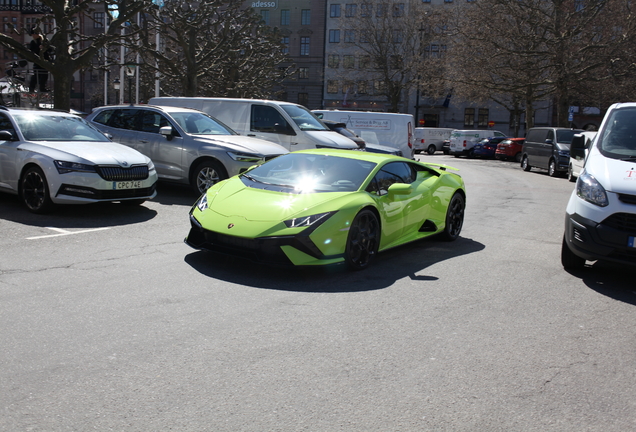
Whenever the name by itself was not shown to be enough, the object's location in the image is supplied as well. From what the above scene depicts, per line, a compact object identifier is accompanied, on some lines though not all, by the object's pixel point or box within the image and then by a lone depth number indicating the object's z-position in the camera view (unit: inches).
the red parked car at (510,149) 1556.3
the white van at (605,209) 256.5
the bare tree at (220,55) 1143.3
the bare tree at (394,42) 2383.1
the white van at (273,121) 593.6
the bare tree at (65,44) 674.2
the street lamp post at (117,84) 1726.5
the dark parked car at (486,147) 1710.1
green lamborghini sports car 249.8
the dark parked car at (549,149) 991.6
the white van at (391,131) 920.3
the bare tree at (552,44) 1317.7
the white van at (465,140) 1766.7
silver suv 471.5
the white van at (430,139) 1961.1
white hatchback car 369.1
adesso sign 3053.6
